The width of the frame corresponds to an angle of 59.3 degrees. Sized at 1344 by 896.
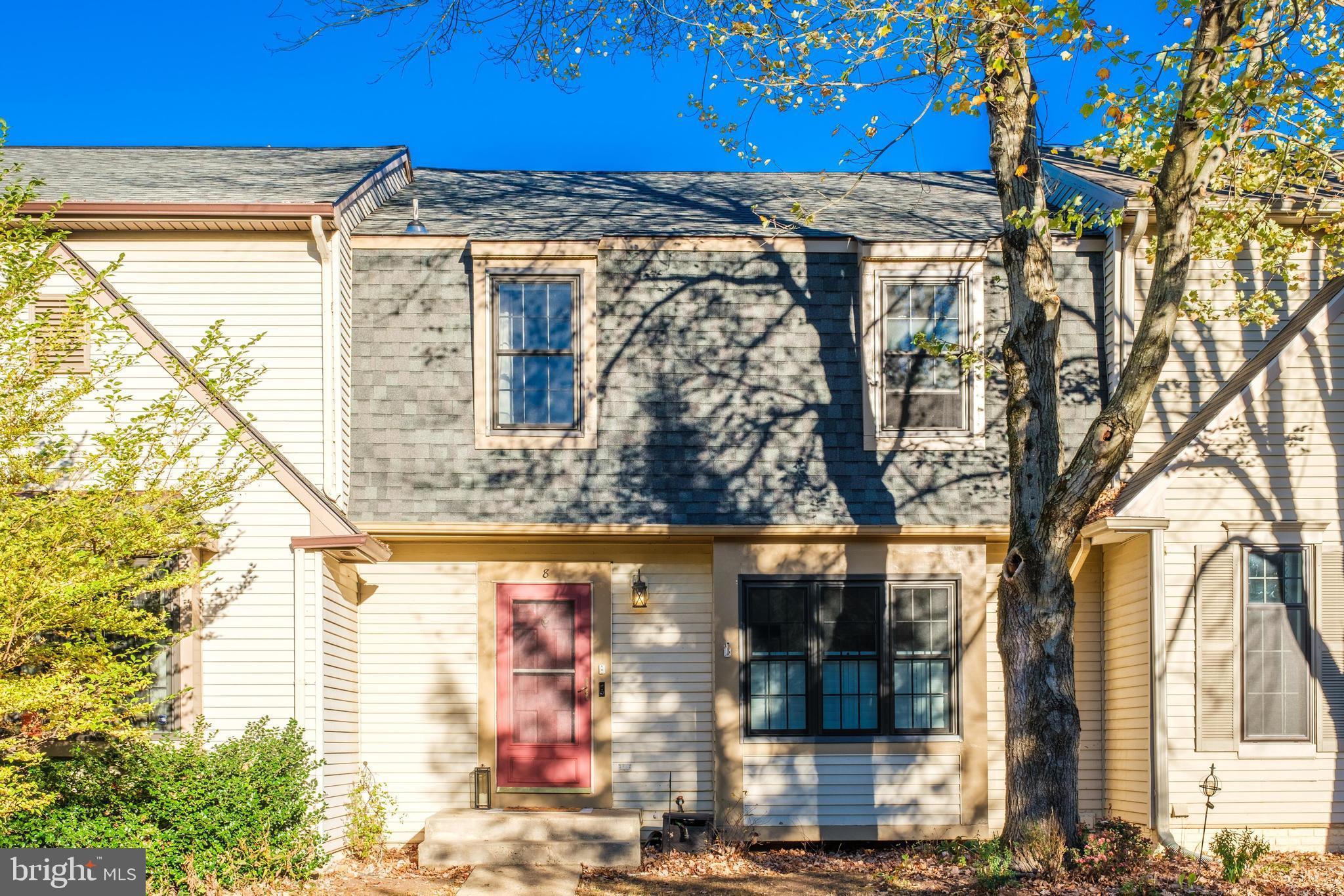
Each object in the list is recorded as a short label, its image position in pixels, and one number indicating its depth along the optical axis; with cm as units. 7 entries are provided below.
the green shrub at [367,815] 1077
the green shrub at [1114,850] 874
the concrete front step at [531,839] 1019
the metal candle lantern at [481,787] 1130
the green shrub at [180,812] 895
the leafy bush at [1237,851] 884
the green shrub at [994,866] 854
